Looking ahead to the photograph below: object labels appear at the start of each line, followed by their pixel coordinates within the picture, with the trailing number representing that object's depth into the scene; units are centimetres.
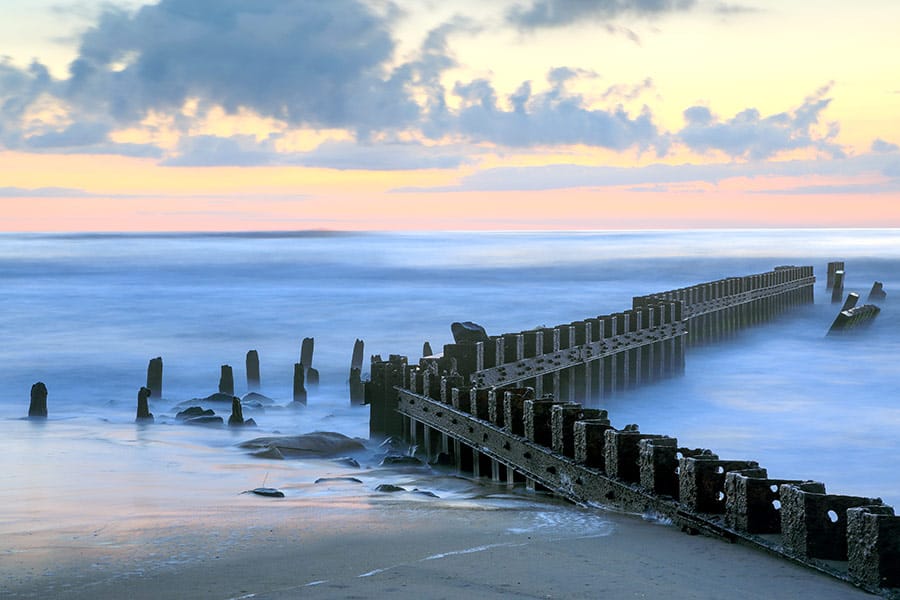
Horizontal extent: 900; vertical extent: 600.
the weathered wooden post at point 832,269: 5073
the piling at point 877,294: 4747
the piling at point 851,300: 3594
